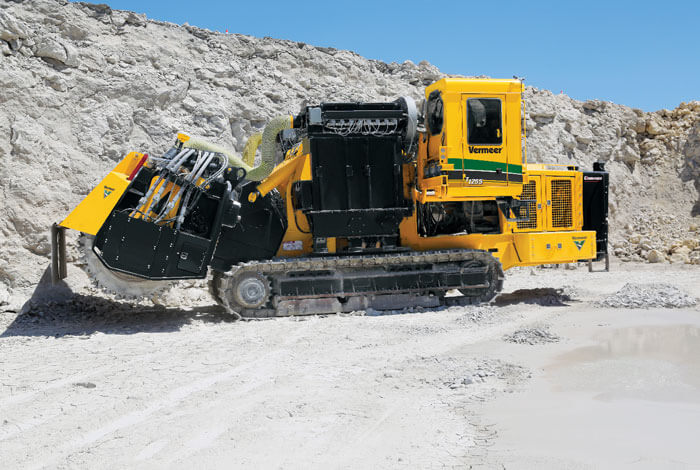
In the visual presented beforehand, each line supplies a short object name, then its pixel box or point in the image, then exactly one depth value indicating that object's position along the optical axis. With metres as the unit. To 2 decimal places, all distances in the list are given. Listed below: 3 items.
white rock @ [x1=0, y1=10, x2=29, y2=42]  11.71
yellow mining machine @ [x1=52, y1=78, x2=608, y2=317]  8.17
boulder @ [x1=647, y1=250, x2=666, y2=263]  16.73
